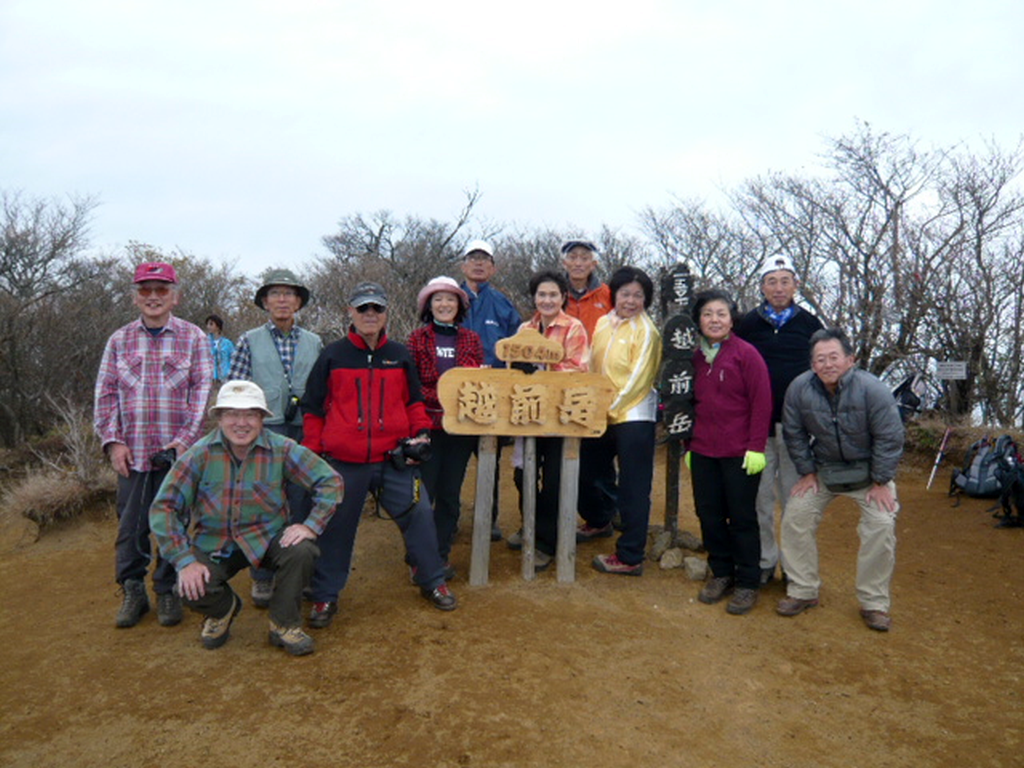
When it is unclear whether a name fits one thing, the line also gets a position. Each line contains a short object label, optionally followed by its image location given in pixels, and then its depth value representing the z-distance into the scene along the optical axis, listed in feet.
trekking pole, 24.44
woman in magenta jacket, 12.62
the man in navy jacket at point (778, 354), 13.53
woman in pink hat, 13.51
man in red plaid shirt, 11.86
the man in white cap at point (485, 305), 15.19
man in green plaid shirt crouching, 10.48
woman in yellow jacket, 13.87
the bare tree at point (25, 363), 30.78
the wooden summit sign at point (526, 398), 13.19
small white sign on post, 25.45
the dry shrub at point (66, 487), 19.45
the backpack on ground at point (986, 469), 20.86
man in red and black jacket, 11.85
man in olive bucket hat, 12.86
